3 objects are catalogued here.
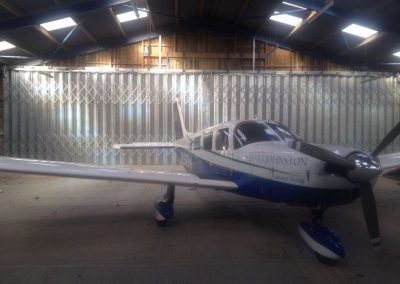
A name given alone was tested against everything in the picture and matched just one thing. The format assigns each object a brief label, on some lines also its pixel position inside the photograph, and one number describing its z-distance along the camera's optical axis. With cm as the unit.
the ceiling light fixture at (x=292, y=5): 995
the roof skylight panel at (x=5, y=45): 1092
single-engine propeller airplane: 372
